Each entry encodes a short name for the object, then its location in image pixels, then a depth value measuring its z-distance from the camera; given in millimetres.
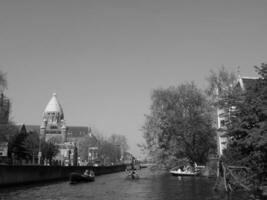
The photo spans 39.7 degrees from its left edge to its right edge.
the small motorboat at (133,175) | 78100
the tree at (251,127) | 24078
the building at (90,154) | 144500
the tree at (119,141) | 155200
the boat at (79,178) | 62844
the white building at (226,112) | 28323
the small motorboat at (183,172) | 68038
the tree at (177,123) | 58156
